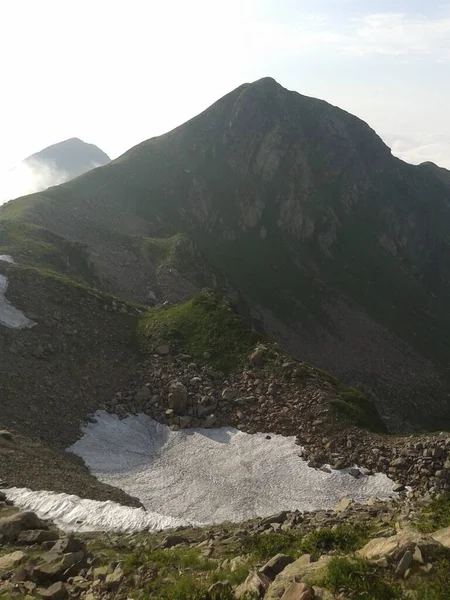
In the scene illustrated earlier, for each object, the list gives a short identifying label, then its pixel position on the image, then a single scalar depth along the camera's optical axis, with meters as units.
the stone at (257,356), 39.78
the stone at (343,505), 22.39
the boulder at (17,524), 16.92
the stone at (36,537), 16.56
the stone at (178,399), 36.59
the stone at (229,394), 37.28
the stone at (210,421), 35.34
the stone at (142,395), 37.84
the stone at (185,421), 35.44
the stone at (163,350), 42.20
